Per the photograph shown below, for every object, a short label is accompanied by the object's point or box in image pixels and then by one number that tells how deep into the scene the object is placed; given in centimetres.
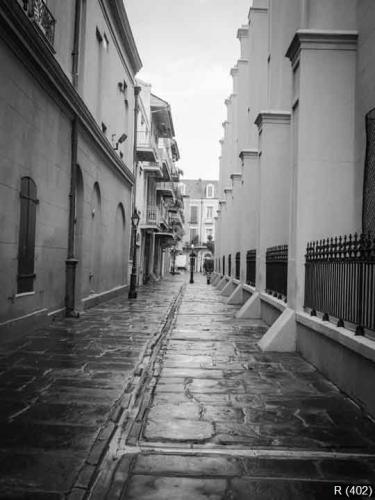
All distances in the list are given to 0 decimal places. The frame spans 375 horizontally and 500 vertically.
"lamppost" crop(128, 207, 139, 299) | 1866
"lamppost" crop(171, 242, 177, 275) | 6707
